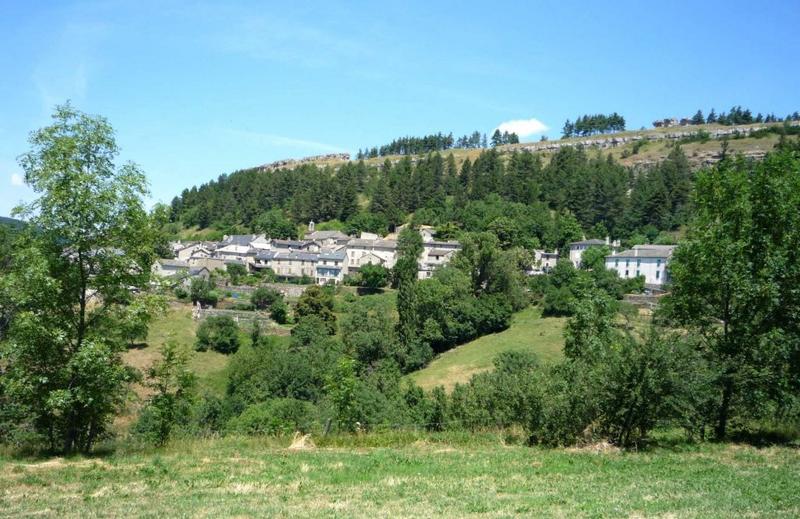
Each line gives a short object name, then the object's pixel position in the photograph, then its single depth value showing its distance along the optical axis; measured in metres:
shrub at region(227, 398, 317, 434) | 36.34
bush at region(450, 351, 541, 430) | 15.81
